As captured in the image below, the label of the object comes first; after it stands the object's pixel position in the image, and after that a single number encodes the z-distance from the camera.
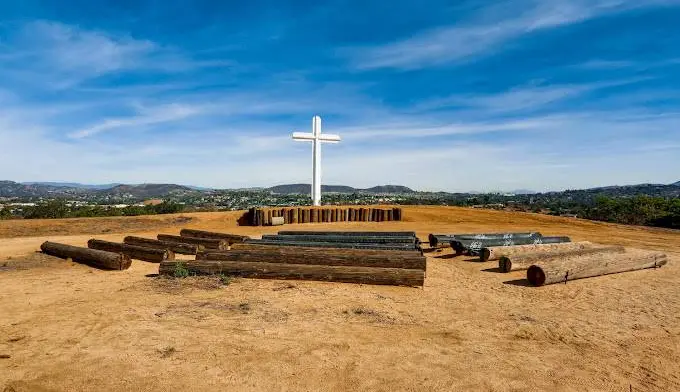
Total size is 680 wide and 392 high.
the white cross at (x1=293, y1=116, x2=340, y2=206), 27.53
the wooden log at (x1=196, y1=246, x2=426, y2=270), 11.09
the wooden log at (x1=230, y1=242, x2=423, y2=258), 11.84
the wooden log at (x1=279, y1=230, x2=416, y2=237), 16.71
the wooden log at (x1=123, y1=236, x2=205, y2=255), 14.38
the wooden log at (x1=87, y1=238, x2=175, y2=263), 13.38
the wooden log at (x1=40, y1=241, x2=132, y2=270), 12.22
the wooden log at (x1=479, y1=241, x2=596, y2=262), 13.76
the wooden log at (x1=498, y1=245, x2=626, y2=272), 11.99
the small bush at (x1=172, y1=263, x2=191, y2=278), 10.73
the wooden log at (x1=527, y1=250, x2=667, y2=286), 10.52
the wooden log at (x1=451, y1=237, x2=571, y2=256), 14.66
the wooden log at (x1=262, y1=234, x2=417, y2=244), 15.34
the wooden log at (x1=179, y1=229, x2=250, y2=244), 16.27
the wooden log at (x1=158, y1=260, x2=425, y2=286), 10.11
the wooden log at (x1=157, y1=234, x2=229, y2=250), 15.30
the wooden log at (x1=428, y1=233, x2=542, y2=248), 16.10
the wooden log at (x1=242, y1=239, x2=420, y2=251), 13.48
